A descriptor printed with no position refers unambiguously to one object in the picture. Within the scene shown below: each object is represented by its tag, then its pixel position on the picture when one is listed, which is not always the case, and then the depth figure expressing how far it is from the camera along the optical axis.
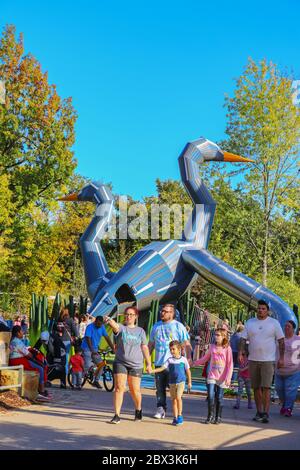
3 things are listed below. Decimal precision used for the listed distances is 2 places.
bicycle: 12.99
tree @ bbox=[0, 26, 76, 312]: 31.50
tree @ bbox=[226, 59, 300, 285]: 30.67
